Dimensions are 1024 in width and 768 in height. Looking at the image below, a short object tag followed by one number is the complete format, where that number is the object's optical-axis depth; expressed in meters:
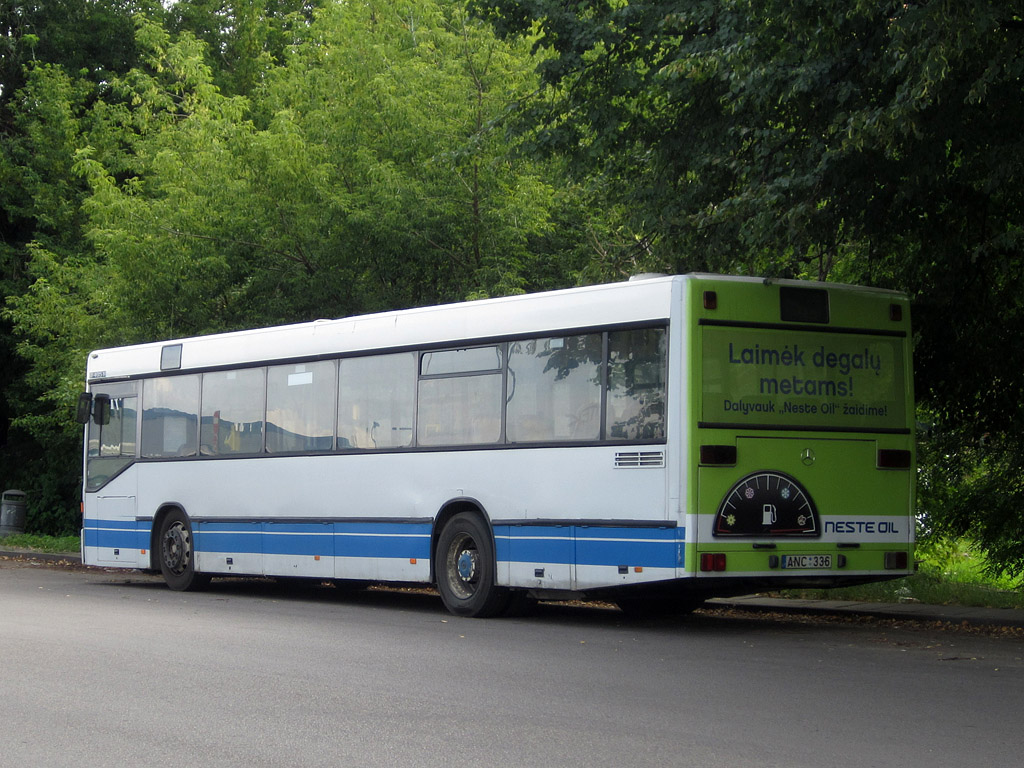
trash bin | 30.83
